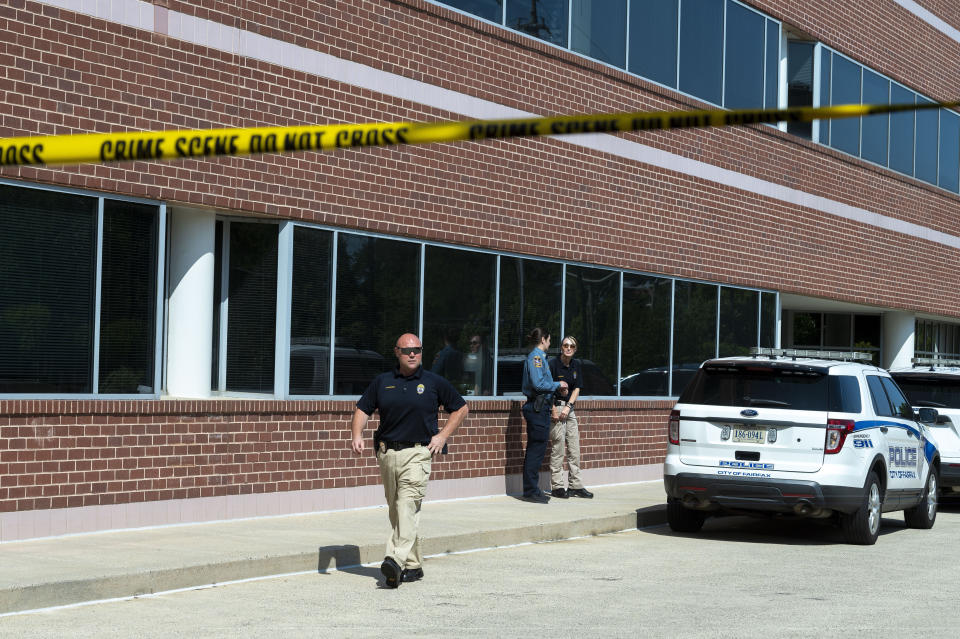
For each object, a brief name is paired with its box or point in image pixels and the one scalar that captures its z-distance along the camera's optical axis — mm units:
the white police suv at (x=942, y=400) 16969
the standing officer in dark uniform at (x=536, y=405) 15680
